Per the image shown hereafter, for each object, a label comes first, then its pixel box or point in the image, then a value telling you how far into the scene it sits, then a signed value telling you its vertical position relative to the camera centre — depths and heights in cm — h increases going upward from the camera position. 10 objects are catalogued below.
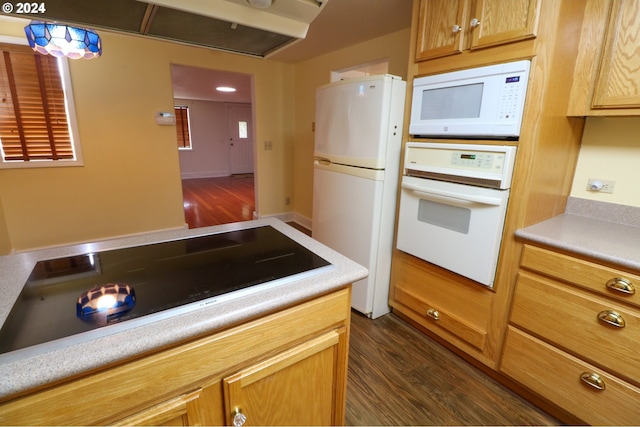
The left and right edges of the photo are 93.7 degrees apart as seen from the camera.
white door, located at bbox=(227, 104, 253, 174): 835 +9
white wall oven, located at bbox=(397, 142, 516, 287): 149 -31
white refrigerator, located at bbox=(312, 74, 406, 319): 187 -18
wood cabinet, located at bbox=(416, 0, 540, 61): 132 +59
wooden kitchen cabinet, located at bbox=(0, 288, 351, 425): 60 -57
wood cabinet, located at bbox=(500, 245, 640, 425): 119 -80
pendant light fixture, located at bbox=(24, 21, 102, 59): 125 +41
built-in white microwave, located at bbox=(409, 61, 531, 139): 138 +23
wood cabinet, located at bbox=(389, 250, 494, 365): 168 -95
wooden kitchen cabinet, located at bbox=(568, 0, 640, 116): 132 +40
